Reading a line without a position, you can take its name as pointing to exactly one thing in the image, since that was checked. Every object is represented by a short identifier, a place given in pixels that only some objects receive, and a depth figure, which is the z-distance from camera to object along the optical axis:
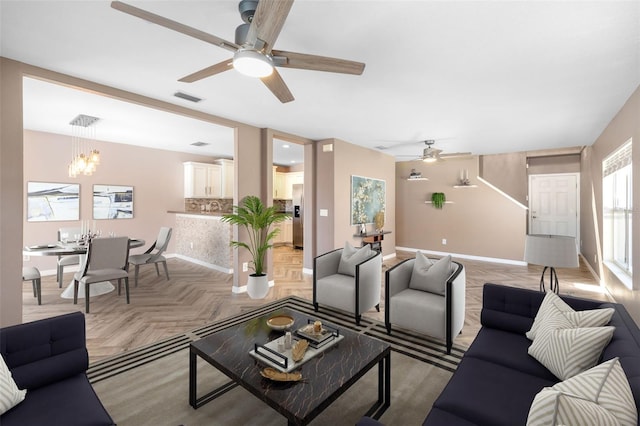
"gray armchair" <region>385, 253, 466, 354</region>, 2.64
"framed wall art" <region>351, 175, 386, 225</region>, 5.89
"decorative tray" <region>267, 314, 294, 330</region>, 2.18
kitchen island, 5.57
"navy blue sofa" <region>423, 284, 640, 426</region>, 1.28
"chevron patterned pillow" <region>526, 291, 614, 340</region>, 1.63
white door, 6.70
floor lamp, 2.41
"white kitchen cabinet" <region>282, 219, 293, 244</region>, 9.04
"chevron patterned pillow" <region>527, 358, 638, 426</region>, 0.91
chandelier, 4.33
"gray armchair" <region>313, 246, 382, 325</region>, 3.32
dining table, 3.70
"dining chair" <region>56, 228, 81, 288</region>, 4.45
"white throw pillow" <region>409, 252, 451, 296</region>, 2.96
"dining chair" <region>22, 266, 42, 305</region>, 3.57
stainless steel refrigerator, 8.35
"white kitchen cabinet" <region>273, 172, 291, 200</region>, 9.04
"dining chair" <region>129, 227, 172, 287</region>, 4.56
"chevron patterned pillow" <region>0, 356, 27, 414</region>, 1.27
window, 3.33
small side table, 5.86
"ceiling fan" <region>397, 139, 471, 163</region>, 5.24
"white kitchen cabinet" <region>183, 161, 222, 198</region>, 7.01
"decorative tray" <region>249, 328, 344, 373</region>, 1.71
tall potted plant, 4.01
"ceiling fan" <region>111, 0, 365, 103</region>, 1.41
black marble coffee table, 1.45
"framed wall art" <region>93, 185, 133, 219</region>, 5.80
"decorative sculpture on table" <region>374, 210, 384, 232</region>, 6.46
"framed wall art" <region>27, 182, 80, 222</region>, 5.07
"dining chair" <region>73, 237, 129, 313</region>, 3.65
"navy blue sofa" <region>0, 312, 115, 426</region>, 1.28
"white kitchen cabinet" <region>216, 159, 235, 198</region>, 7.54
